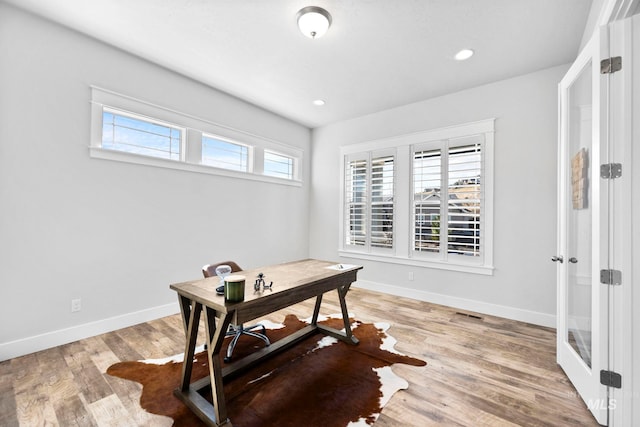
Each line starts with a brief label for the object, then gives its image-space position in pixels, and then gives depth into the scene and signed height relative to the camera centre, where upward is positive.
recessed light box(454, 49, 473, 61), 2.83 +1.73
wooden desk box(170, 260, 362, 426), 1.59 -0.60
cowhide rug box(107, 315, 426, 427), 1.68 -1.22
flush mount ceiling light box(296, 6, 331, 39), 2.23 +1.62
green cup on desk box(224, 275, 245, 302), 1.57 -0.43
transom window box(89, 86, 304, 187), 2.85 +0.92
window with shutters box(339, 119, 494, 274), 3.57 +0.27
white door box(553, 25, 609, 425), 1.61 -0.06
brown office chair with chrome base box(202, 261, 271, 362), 2.45 -1.15
